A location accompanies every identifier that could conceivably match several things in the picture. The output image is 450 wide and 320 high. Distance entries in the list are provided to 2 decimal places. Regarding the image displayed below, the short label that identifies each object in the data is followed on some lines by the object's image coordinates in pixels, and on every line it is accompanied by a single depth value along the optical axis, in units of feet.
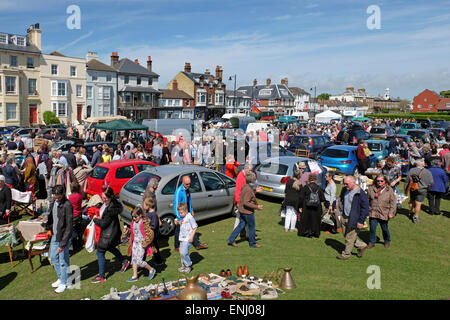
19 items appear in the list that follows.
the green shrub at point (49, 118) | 146.92
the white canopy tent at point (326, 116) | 141.66
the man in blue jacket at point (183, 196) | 24.95
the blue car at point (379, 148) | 61.16
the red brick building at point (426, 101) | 323.57
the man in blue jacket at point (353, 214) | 24.38
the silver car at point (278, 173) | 38.32
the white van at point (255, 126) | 103.19
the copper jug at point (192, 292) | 15.89
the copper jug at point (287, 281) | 19.83
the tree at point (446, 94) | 370.22
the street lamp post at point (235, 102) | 262.39
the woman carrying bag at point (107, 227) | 21.15
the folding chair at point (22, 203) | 33.99
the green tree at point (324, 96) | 632.46
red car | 35.17
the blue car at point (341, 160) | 51.44
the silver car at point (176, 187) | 29.19
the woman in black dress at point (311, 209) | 29.17
